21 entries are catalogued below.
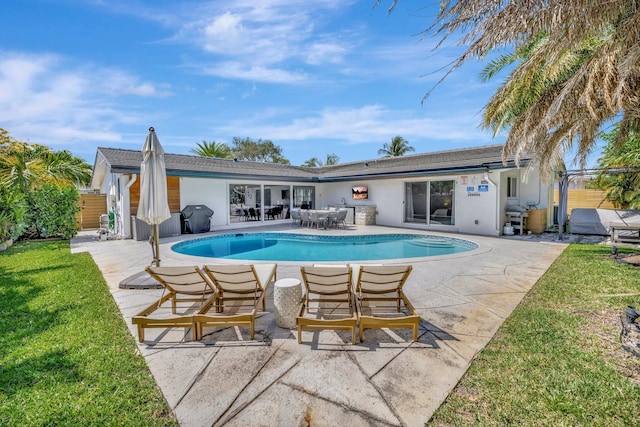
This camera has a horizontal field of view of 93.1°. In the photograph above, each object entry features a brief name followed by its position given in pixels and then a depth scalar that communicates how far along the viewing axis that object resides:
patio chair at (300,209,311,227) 16.28
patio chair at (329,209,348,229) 15.98
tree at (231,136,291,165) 41.78
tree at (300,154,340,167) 49.32
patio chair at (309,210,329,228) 15.83
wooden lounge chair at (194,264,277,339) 4.41
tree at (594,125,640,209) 13.06
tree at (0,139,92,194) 13.04
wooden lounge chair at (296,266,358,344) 4.25
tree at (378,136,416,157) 41.12
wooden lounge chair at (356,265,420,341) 4.40
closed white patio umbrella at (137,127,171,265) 5.92
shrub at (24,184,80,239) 12.80
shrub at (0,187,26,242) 10.95
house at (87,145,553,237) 13.39
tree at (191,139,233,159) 32.25
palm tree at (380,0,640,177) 3.15
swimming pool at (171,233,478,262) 10.35
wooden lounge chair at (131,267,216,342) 4.30
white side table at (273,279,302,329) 4.11
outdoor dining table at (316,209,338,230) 15.83
